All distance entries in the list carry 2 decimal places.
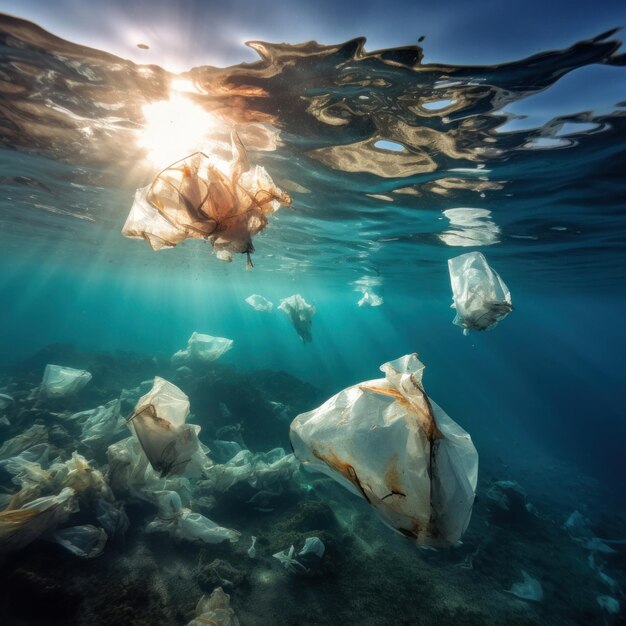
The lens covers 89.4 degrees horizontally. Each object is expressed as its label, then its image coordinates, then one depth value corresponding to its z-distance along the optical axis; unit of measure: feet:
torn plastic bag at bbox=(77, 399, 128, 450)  28.58
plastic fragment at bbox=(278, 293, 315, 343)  44.52
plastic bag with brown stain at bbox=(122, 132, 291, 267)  8.26
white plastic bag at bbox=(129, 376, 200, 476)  12.43
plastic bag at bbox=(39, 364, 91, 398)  37.06
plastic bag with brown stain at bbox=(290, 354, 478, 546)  5.82
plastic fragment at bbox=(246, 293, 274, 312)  53.52
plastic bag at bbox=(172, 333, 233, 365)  50.23
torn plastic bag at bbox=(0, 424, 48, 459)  24.70
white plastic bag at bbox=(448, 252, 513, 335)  15.42
